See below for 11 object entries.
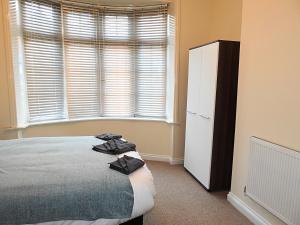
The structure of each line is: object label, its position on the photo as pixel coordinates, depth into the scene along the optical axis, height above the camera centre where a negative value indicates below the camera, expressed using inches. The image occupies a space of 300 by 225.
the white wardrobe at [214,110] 105.5 -11.5
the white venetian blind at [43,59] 129.1 +14.5
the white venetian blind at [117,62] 151.0 +15.0
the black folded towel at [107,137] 107.4 -24.4
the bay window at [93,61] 133.2 +14.4
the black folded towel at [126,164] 72.3 -25.8
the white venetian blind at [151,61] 147.9 +15.7
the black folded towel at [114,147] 90.0 -25.0
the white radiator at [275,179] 69.2 -30.5
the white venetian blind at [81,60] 143.3 +15.5
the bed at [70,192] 59.0 -29.3
